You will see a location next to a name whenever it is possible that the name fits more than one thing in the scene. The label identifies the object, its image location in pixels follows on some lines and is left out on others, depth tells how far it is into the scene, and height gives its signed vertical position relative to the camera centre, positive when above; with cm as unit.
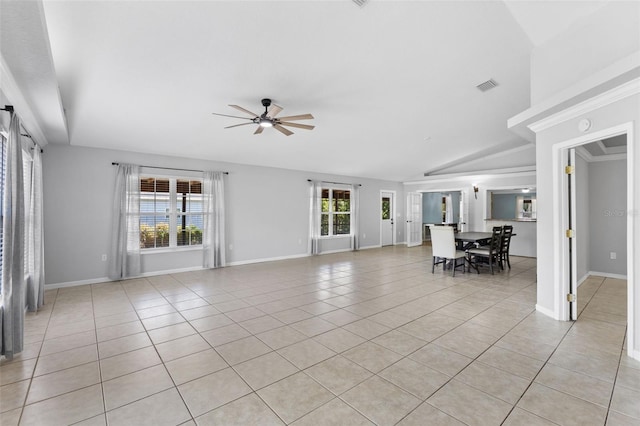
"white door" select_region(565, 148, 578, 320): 335 -30
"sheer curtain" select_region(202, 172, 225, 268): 627 -13
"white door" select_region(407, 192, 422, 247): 1041 -23
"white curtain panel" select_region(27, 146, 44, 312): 380 -40
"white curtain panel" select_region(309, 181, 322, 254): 813 -13
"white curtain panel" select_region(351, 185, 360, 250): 922 -16
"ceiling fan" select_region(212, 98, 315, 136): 360 +123
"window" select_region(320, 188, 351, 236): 877 +0
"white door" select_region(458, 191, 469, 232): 890 +1
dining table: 586 -55
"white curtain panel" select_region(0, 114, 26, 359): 256 -34
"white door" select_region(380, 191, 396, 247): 1037 -20
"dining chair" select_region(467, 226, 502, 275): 572 -81
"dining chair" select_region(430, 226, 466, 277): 558 -65
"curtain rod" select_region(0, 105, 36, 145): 272 +99
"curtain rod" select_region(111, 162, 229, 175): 531 +90
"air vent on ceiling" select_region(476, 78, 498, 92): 436 +194
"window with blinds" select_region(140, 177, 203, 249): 571 +2
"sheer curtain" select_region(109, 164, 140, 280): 527 -21
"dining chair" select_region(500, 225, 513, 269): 608 -64
